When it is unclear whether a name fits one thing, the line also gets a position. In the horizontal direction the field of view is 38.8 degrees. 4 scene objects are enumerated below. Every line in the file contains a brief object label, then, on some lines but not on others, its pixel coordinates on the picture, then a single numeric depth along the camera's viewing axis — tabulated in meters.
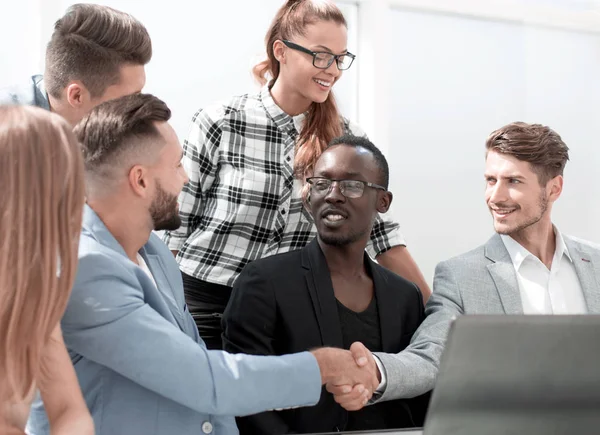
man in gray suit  2.35
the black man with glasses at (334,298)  2.04
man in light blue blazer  1.51
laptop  0.96
